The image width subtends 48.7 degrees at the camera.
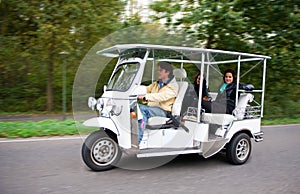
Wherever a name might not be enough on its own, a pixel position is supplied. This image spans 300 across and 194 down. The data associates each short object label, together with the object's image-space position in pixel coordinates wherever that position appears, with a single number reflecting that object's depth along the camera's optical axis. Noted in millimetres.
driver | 5391
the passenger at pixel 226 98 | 6102
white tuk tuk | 5168
